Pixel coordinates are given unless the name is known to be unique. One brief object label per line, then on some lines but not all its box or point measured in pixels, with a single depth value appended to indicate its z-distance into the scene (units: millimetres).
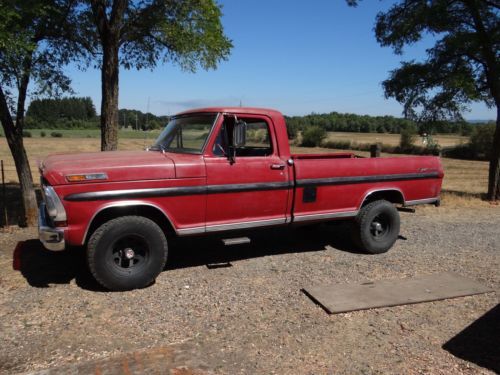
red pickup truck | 4605
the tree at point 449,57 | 11445
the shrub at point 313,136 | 49656
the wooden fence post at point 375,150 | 9844
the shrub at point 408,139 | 42281
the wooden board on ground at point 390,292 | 4656
